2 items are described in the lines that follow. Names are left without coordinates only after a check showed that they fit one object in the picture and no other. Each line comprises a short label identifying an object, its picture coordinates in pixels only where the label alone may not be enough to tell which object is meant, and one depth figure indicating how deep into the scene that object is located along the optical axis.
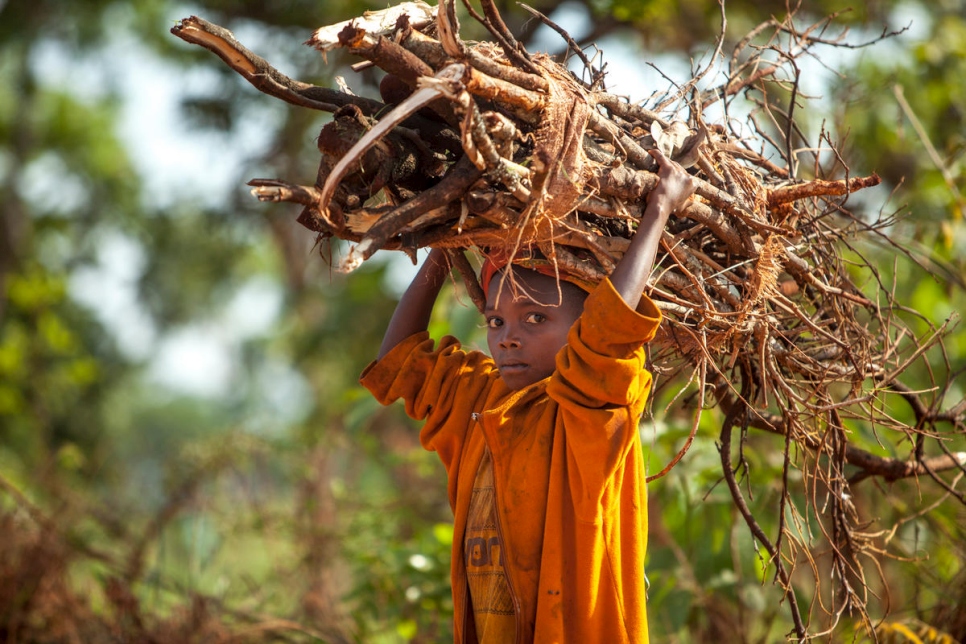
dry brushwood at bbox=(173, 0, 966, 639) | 4.64
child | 4.69
